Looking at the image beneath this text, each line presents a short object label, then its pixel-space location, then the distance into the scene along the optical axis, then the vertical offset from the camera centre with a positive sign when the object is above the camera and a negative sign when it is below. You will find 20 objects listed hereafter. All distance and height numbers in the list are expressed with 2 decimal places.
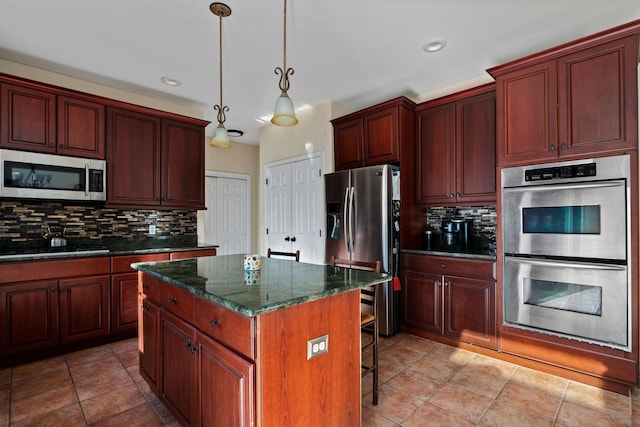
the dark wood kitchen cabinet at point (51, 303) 2.54 -0.74
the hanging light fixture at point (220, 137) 2.65 +0.66
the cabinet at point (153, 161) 3.34 +0.62
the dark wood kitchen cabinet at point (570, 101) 2.12 +0.83
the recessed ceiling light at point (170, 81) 3.40 +1.45
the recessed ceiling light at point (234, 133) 5.36 +1.42
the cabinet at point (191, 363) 1.26 -0.71
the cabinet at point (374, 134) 3.34 +0.91
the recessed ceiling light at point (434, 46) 2.70 +1.46
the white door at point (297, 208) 4.13 +0.10
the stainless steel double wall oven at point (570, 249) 2.12 -0.25
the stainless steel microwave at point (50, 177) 2.76 +0.37
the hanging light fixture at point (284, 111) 2.10 +0.69
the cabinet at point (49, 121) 2.77 +0.88
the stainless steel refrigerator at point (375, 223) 3.17 -0.08
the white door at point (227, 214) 5.70 +0.03
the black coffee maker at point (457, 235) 3.20 -0.21
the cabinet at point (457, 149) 3.00 +0.66
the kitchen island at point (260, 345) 1.22 -0.57
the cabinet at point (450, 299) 2.74 -0.78
